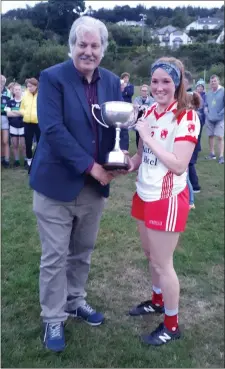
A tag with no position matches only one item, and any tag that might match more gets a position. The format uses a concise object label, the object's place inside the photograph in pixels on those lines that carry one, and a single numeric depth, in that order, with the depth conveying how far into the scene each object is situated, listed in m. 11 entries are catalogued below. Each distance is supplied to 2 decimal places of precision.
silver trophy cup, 2.54
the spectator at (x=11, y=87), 8.98
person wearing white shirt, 2.51
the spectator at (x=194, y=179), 6.78
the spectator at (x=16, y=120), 8.31
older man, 2.51
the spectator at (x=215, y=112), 9.41
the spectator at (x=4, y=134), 8.23
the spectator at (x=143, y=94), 9.20
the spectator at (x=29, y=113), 7.79
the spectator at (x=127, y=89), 11.46
